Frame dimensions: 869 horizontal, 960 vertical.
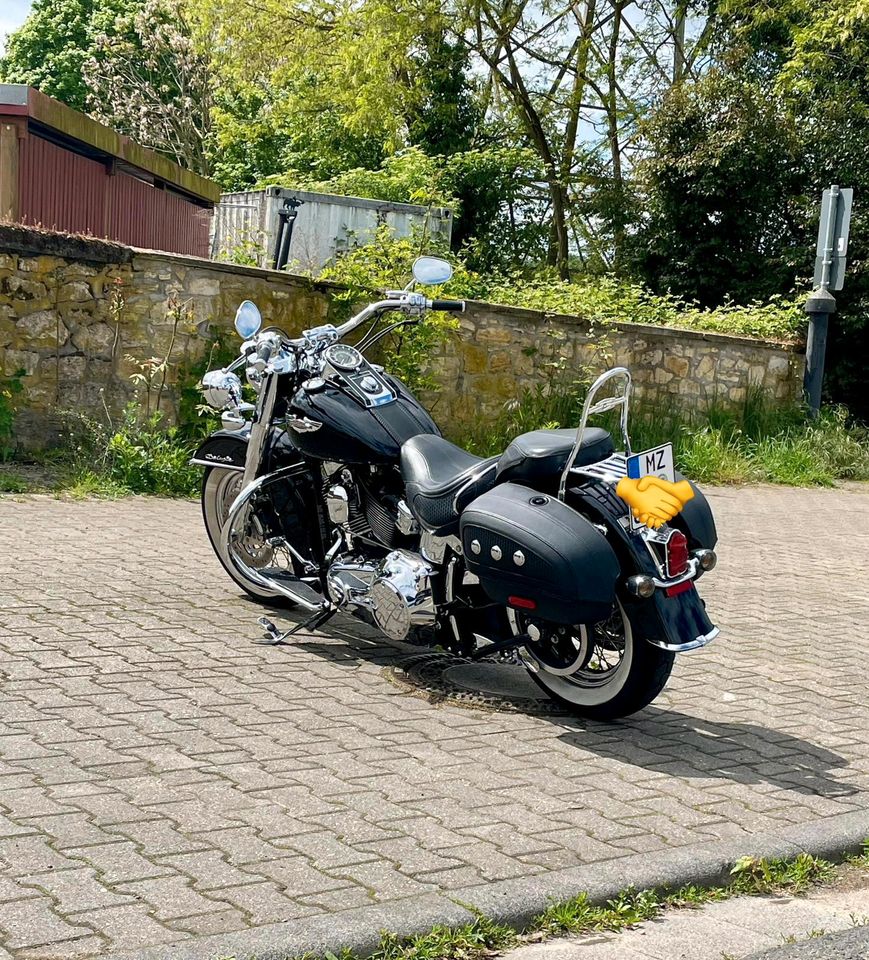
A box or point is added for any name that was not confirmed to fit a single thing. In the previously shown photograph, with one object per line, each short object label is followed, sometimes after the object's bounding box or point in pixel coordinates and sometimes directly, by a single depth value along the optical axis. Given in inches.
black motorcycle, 176.6
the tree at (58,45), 1749.5
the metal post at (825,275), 557.0
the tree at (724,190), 707.4
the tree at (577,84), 989.2
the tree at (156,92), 1210.6
